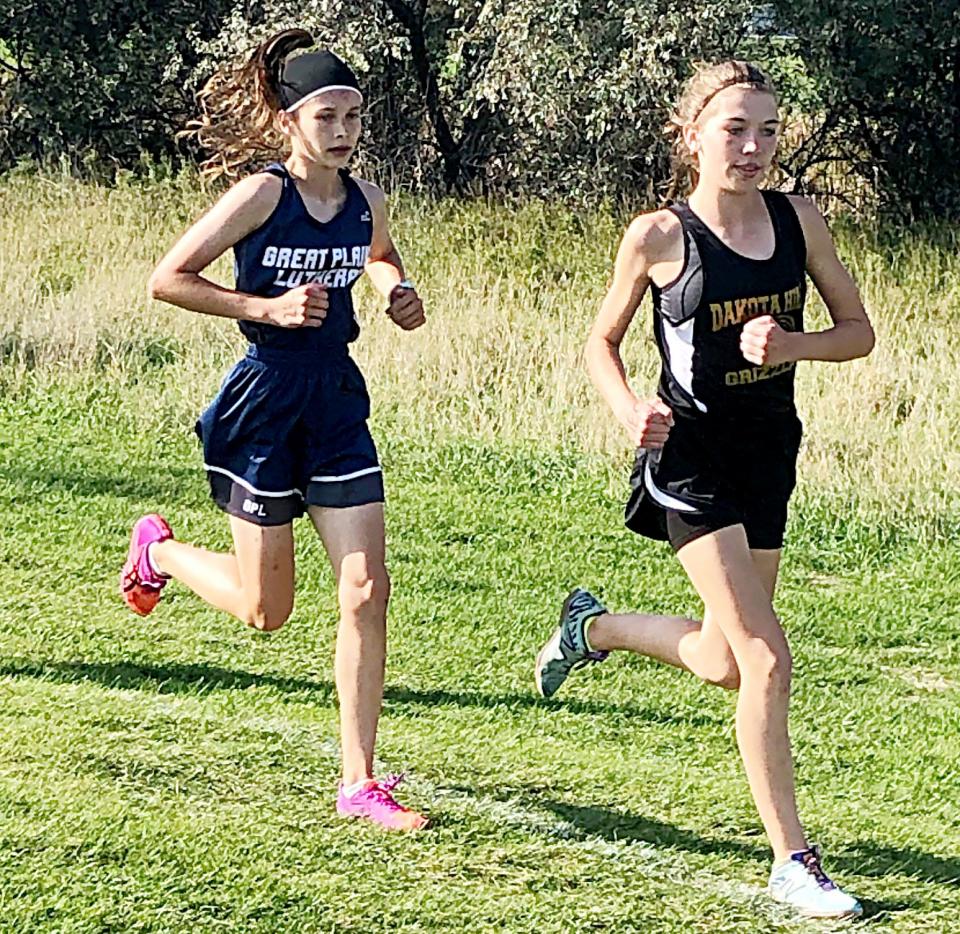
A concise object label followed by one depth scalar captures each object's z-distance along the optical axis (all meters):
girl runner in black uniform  4.35
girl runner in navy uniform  4.79
